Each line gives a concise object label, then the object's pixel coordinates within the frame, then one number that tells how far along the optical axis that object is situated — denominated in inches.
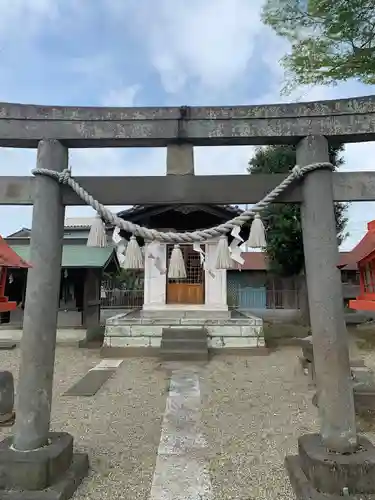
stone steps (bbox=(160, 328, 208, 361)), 359.3
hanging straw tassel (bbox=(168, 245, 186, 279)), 141.9
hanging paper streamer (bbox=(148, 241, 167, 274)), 156.6
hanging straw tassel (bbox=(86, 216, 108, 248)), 133.3
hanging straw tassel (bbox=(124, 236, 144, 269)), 132.6
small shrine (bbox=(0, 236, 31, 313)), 128.8
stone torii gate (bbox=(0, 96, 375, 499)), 122.8
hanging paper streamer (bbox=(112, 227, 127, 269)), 135.9
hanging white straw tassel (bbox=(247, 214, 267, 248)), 129.8
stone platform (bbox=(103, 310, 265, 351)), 396.5
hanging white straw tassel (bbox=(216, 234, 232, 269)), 133.3
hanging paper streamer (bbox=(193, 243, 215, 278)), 149.6
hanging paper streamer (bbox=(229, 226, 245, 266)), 137.9
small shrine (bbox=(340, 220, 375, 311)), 123.0
